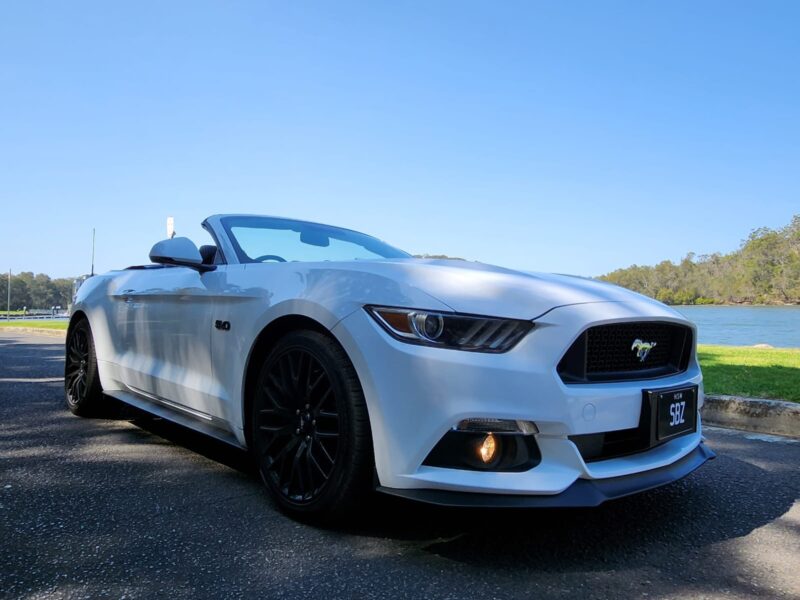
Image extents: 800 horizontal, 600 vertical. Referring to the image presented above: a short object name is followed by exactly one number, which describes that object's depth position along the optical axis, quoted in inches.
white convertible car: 69.9
